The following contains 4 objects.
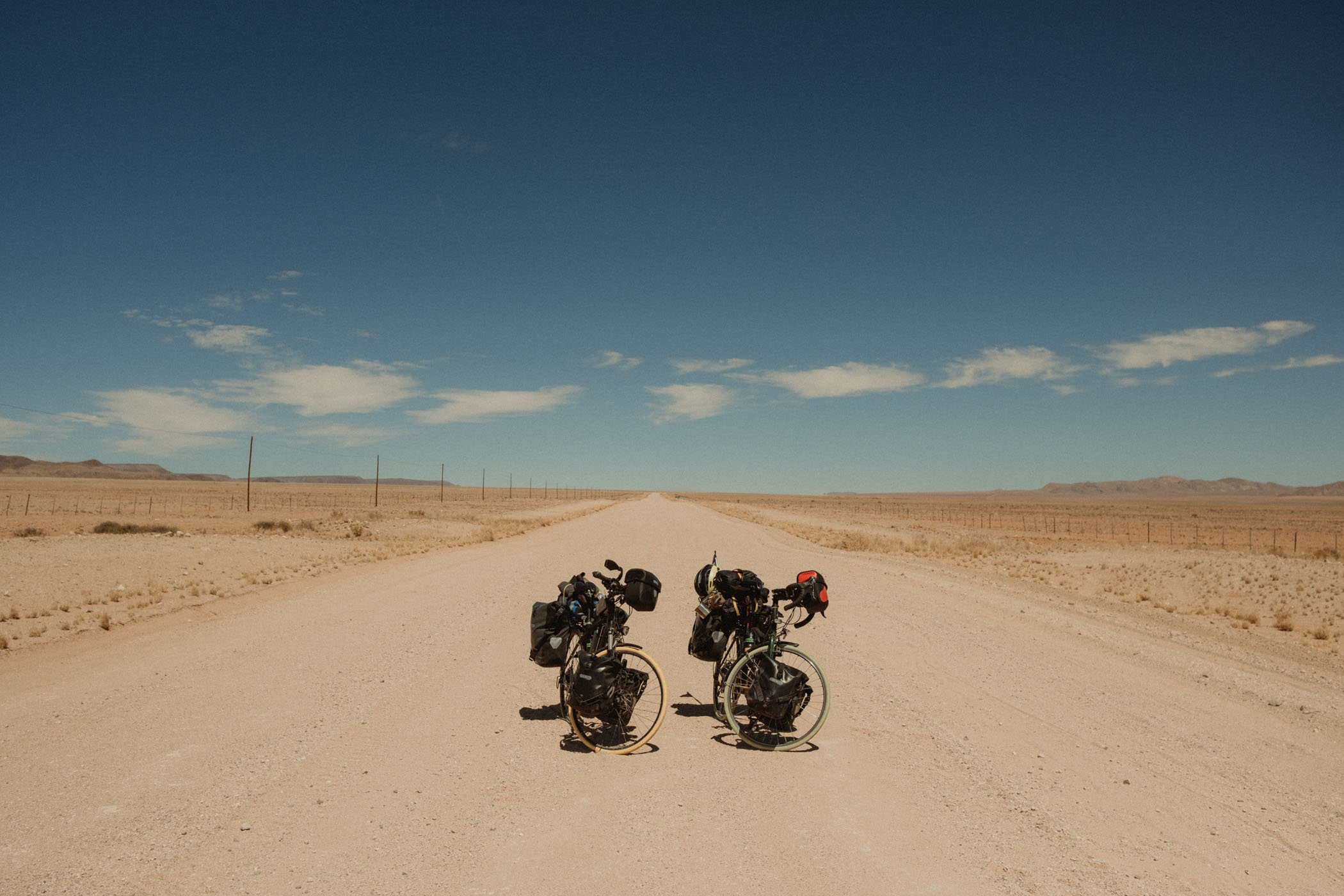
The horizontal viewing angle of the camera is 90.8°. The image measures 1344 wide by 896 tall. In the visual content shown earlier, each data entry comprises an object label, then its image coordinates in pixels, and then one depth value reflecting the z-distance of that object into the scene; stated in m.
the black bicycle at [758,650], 6.05
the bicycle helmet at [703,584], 6.38
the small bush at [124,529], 29.59
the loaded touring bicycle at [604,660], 6.02
